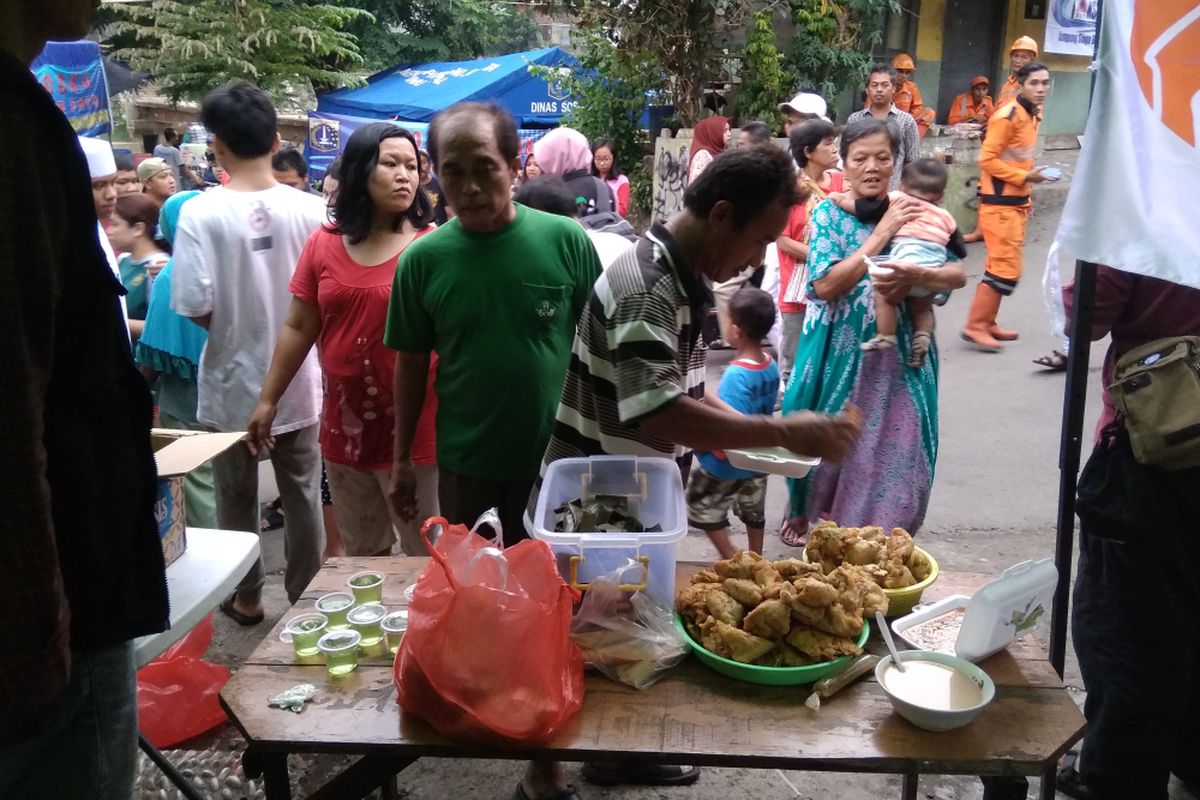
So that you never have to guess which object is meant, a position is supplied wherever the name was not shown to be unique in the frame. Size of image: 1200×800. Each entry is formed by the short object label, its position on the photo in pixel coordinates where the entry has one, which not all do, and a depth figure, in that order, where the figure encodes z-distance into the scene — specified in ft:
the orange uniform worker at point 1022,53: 26.81
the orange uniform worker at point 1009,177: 21.36
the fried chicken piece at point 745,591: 5.88
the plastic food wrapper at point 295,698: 5.49
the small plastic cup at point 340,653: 5.83
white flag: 6.14
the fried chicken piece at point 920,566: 6.73
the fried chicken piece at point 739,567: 6.20
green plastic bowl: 5.51
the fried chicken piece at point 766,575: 6.05
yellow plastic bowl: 6.38
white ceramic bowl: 5.07
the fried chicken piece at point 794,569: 6.30
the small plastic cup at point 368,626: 6.14
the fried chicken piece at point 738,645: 5.58
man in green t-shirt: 7.97
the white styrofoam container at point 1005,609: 5.73
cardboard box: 6.22
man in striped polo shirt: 6.02
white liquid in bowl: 5.31
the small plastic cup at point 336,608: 6.27
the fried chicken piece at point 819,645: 5.58
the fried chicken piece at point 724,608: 5.79
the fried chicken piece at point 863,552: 6.61
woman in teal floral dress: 10.68
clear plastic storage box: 5.77
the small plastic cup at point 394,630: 6.12
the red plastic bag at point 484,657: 5.08
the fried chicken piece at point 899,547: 6.70
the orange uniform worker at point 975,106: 36.27
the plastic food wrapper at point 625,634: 5.67
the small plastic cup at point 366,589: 6.64
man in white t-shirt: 10.37
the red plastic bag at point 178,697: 9.18
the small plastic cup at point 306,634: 6.00
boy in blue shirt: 11.94
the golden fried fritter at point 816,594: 5.63
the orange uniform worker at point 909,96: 33.34
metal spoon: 5.64
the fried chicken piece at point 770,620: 5.62
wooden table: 5.00
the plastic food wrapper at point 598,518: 6.10
